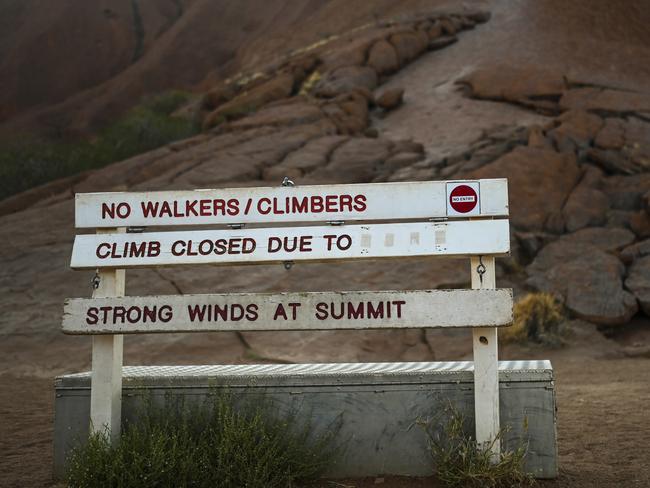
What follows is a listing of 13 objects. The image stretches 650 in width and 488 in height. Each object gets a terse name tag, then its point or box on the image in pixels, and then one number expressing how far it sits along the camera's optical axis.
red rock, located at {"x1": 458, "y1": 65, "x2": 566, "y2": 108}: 24.28
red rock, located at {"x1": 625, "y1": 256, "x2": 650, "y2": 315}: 15.24
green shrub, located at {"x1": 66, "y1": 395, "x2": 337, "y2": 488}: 5.64
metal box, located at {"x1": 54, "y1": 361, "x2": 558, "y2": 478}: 6.03
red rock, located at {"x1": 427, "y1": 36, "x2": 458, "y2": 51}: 30.41
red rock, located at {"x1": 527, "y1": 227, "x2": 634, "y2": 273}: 16.67
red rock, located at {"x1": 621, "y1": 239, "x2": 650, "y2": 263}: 16.41
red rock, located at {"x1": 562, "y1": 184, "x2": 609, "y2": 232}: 17.73
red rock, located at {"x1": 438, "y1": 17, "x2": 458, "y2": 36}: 31.06
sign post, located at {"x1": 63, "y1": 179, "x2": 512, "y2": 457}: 5.96
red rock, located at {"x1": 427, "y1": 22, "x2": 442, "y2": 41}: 30.96
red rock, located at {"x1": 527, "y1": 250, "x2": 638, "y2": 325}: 15.16
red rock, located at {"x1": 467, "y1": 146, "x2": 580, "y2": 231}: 17.89
